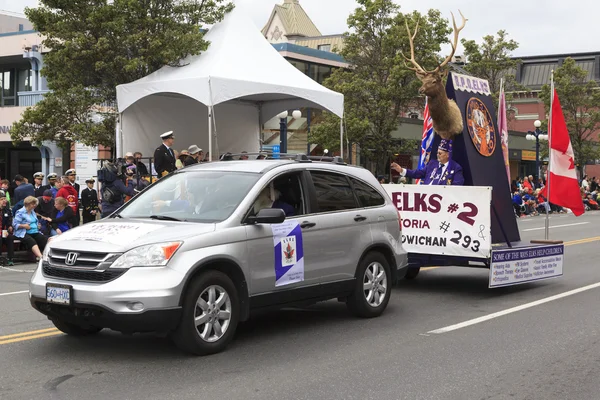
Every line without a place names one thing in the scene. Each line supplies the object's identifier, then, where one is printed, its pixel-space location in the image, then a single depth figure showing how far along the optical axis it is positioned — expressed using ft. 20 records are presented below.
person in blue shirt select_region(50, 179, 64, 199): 55.09
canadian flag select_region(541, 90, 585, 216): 39.42
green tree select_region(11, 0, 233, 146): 65.57
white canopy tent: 55.21
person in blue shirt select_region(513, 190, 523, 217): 105.09
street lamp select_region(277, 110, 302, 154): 82.23
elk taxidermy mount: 33.91
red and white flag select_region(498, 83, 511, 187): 50.03
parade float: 32.83
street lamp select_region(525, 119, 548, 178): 118.01
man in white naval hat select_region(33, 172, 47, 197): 56.85
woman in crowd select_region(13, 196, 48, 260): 48.37
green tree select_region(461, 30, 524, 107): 137.59
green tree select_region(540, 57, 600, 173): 158.40
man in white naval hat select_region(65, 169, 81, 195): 55.26
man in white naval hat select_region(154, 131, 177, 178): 49.96
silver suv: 20.16
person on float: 34.96
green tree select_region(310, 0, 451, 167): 98.17
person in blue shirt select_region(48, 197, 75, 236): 51.42
